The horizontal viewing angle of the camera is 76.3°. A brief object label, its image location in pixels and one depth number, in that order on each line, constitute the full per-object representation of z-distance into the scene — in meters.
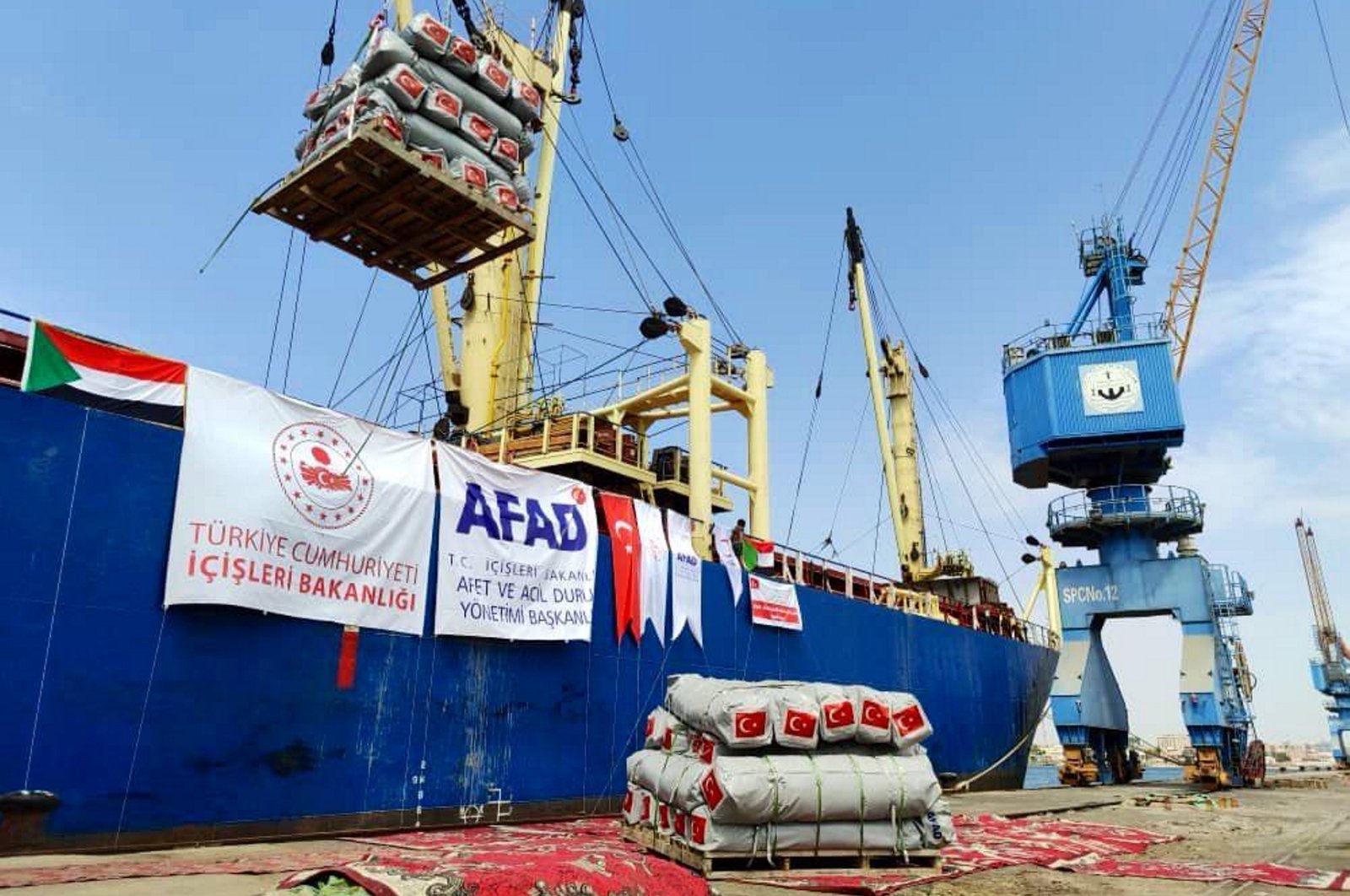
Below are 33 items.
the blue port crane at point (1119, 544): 28.50
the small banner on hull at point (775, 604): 18.34
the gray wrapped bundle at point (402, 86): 11.91
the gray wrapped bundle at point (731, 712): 8.36
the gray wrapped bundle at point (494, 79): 13.31
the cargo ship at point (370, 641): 8.52
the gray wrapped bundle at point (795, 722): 8.54
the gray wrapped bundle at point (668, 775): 8.55
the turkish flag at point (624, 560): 14.73
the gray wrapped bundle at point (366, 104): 11.71
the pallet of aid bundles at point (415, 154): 11.89
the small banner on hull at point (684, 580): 16.06
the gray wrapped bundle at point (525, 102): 13.87
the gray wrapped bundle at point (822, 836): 8.10
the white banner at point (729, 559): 17.84
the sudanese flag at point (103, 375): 8.90
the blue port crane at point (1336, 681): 64.94
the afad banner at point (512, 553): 12.20
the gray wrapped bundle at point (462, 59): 12.74
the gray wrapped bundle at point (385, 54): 12.09
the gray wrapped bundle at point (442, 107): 12.32
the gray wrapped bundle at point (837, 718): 8.76
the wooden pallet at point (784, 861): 8.07
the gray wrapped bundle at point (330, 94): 12.27
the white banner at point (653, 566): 15.35
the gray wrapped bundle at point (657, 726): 10.16
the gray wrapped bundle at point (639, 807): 9.48
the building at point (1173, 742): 139.21
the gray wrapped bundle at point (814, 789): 8.09
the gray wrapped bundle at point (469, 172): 12.50
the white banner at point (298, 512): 9.59
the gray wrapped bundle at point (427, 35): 12.34
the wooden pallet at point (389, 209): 11.87
